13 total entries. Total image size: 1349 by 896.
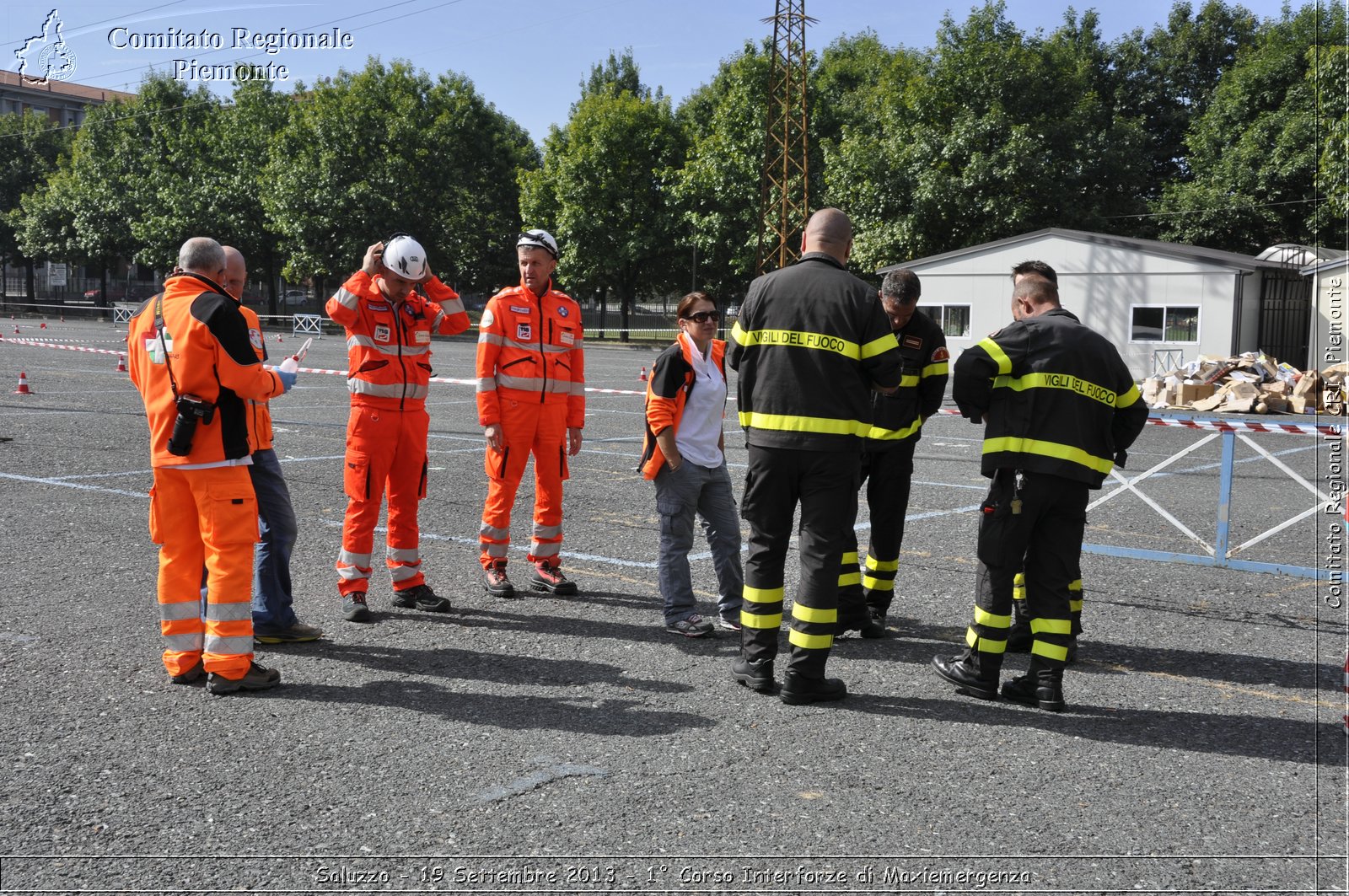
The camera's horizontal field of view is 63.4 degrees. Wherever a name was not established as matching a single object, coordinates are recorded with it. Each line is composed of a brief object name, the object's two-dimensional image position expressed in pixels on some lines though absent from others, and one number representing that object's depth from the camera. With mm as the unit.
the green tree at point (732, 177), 47406
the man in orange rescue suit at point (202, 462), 4734
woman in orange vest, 5777
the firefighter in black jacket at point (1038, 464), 4832
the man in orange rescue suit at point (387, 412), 6066
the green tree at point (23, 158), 78375
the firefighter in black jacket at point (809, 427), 4816
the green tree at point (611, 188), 51281
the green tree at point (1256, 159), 38750
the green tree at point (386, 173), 55719
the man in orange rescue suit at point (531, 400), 6531
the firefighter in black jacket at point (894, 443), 5898
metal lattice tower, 41609
